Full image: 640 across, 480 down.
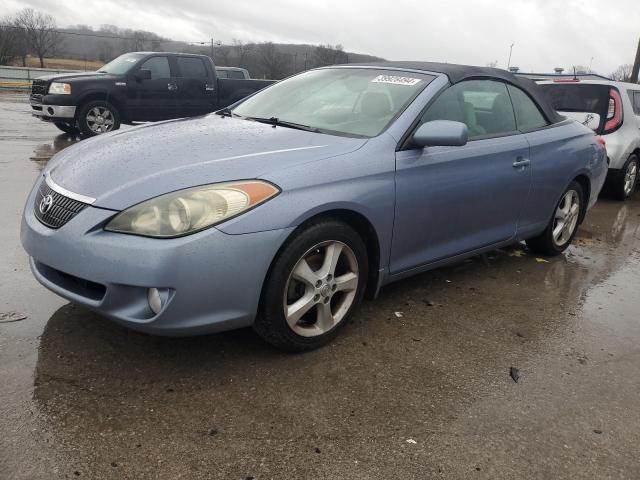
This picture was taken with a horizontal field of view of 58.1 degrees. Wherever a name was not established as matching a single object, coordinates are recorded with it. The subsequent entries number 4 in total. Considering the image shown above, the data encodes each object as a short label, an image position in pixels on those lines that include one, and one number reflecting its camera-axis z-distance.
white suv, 7.67
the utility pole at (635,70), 24.21
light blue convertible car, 2.48
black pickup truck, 10.45
